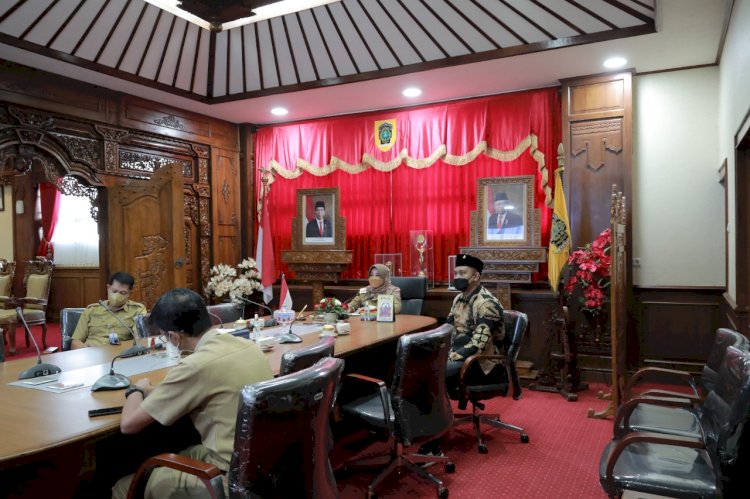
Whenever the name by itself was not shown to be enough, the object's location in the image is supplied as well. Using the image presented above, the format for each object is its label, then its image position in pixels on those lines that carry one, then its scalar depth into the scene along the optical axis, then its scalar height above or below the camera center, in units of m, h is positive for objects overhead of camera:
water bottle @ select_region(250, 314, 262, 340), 3.36 -0.56
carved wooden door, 5.37 +0.13
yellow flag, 5.07 +0.03
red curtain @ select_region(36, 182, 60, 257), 8.84 +0.57
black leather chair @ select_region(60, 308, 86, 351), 3.82 -0.57
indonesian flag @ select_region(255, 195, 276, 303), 6.79 -0.18
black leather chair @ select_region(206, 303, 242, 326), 4.29 -0.55
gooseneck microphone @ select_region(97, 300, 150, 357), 2.87 -0.57
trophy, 6.08 -0.06
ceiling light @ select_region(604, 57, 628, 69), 4.75 +1.63
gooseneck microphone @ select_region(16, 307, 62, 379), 2.38 -0.57
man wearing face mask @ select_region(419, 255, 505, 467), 3.43 -0.56
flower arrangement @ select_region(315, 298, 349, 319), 4.30 -0.53
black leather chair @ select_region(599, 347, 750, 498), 1.87 -0.88
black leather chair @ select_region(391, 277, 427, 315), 5.13 -0.49
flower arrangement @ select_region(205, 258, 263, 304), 6.38 -0.45
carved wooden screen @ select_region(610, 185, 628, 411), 3.81 -0.40
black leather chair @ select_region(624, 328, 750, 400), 2.44 -0.62
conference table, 1.63 -0.60
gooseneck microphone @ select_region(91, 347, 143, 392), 2.19 -0.57
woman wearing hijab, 4.98 -0.44
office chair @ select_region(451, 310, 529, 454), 3.38 -0.90
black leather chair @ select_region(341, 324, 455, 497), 2.62 -0.81
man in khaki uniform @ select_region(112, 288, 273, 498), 1.76 -0.53
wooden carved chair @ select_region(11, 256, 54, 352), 6.55 -0.62
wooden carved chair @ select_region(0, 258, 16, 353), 6.37 -0.70
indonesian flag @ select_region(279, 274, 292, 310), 4.38 -0.47
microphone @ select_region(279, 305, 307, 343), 3.30 -0.59
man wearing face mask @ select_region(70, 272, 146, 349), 3.74 -0.52
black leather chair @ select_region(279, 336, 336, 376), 2.11 -0.47
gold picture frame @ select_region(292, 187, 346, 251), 6.29 +0.26
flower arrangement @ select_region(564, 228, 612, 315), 4.74 -0.29
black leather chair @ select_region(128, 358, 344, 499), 1.57 -0.62
